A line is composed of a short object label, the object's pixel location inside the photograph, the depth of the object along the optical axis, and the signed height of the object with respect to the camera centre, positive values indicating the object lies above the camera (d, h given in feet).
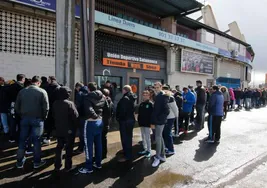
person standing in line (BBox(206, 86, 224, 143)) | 23.25 -2.74
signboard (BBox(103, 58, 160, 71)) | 44.73 +4.63
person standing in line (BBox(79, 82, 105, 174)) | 14.77 -2.35
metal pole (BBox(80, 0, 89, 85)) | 23.72 +4.32
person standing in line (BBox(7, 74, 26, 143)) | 20.40 -1.51
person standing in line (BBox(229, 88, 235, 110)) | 47.73 -3.09
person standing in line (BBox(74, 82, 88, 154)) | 15.75 -2.24
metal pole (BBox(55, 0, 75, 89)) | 22.75 +4.41
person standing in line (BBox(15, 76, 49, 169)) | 14.94 -1.90
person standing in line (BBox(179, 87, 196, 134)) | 27.43 -2.22
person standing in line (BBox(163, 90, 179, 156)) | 19.16 -3.79
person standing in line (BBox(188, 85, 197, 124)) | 31.84 -4.49
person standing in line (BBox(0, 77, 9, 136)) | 20.98 -1.90
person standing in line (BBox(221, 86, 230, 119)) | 35.28 -1.72
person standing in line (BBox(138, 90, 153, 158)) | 17.71 -2.18
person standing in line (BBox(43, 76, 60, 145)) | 19.86 -1.61
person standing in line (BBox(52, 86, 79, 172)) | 14.38 -2.15
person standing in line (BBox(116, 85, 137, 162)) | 17.20 -2.40
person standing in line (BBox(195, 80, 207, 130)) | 29.04 -2.35
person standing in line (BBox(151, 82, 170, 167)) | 16.60 -2.17
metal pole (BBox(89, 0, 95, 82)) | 24.03 +5.22
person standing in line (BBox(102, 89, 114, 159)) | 16.89 -2.47
